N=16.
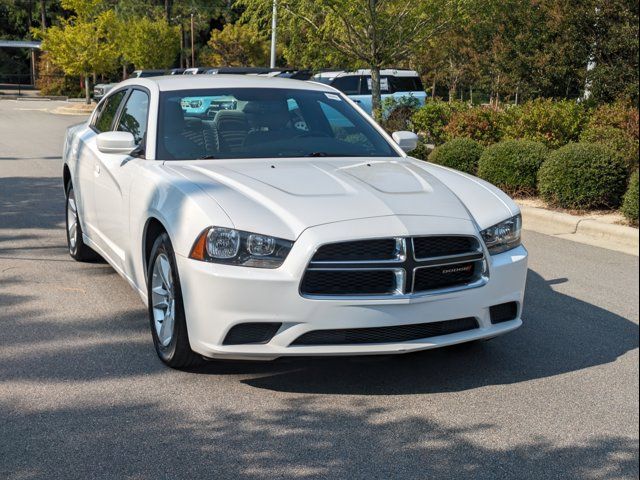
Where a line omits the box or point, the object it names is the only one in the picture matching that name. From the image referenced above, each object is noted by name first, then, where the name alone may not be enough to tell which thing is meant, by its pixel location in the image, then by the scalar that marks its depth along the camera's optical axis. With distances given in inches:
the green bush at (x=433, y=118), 633.0
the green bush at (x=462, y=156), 497.7
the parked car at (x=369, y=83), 954.1
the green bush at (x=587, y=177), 398.6
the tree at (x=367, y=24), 678.5
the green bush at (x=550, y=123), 506.6
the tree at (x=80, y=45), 1596.9
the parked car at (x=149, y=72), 1320.1
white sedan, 175.2
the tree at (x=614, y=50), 601.9
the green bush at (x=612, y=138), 390.3
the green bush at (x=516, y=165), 453.1
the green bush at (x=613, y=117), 427.5
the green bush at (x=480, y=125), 554.9
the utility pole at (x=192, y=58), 2242.9
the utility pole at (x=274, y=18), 694.9
